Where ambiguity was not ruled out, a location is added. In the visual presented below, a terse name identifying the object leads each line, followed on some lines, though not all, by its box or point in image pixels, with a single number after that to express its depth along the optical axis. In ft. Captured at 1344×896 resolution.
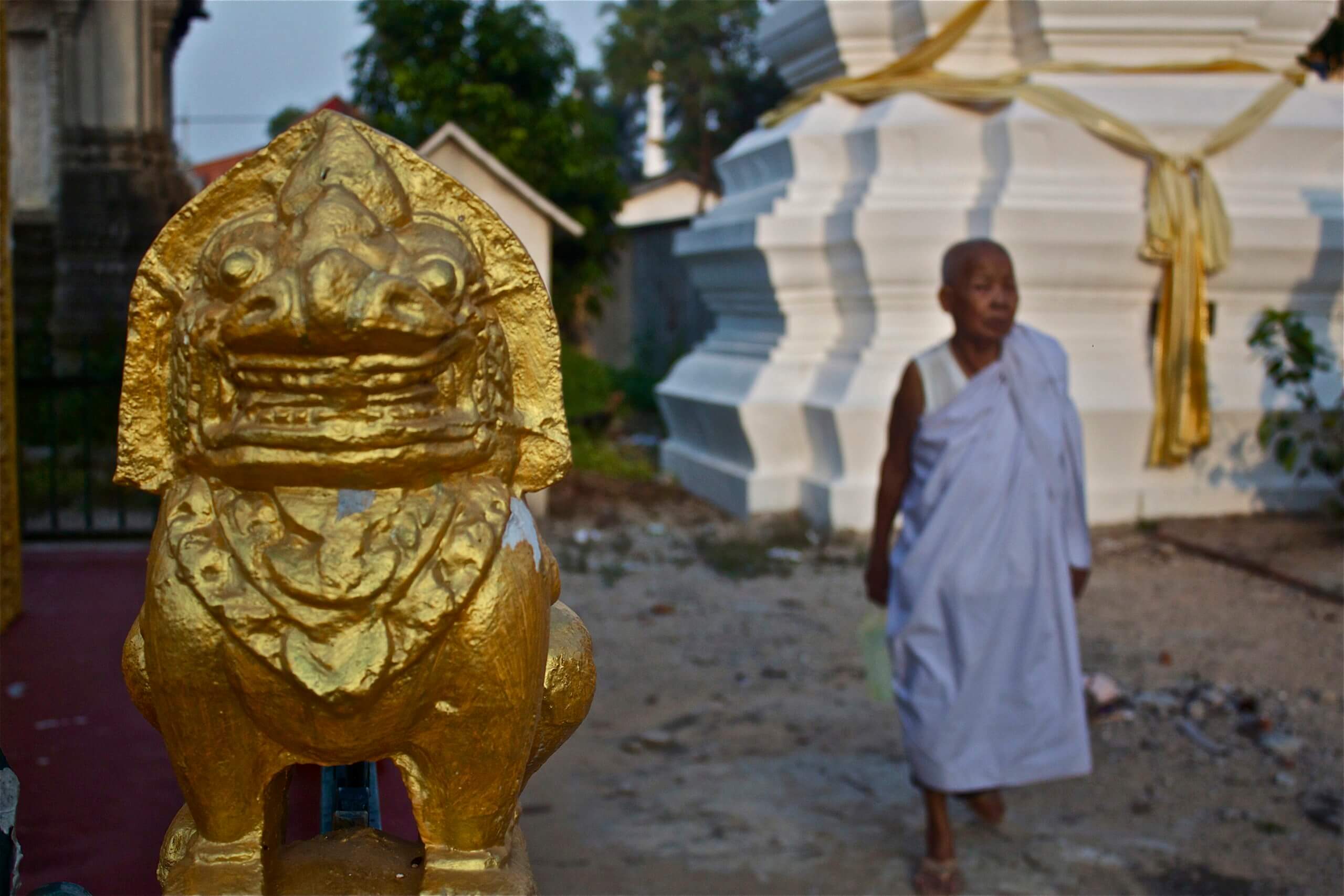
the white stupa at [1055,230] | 20.81
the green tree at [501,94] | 31.07
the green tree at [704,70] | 61.21
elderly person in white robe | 10.39
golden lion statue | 4.01
